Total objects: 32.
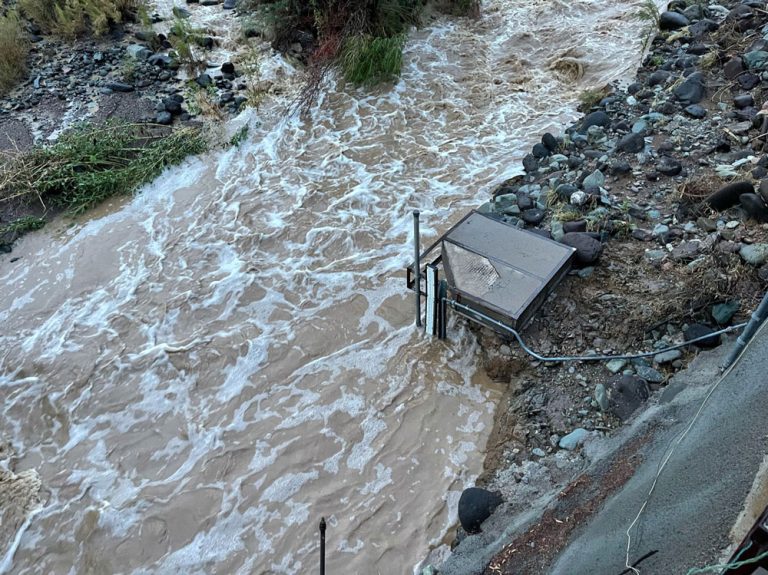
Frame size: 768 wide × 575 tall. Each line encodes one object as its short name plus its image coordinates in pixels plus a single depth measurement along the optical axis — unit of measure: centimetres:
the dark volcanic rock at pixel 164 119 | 718
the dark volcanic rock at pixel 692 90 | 544
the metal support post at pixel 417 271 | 346
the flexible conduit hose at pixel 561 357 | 331
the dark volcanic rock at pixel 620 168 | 486
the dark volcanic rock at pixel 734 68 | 550
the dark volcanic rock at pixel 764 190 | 383
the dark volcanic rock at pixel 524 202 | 491
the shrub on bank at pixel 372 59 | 743
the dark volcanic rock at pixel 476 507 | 312
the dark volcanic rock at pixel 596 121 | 571
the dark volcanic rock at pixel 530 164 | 562
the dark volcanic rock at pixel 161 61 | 827
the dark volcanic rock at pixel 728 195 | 403
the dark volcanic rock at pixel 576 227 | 439
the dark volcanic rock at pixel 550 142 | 573
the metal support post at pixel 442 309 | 388
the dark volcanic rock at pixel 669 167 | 466
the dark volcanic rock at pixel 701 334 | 341
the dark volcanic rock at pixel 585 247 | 407
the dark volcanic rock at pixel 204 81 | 783
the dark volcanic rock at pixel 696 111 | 523
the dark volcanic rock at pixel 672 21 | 679
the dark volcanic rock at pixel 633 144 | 507
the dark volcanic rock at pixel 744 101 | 511
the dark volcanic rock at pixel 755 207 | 385
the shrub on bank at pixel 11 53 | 777
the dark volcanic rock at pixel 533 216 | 471
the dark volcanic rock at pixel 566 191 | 480
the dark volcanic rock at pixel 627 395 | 332
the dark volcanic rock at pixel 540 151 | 571
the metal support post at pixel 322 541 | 175
